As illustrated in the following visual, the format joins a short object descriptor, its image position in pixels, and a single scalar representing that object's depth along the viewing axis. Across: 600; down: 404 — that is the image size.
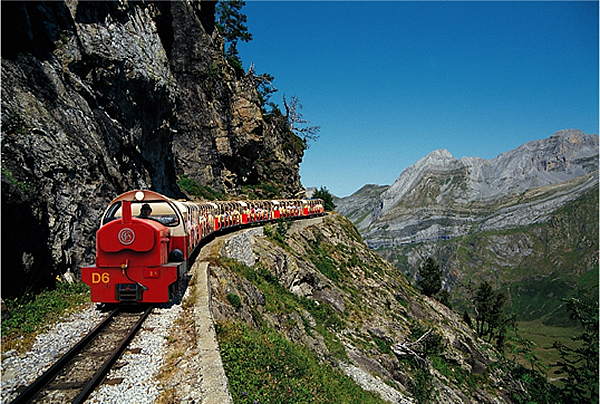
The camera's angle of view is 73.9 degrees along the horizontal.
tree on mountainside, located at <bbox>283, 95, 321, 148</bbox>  69.70
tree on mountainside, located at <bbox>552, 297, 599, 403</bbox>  21.16
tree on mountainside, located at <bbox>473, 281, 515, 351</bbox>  62.24
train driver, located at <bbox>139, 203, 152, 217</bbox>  13.12
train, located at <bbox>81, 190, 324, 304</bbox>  11.12
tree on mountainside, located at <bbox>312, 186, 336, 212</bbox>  69.32
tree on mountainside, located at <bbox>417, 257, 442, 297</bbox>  62.67
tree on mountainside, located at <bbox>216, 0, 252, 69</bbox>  62.44
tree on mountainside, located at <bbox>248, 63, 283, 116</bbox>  65.19
